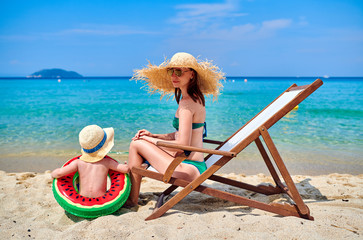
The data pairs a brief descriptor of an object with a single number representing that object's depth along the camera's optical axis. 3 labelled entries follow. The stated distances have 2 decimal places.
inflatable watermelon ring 2.97
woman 3.04
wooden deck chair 2.82
